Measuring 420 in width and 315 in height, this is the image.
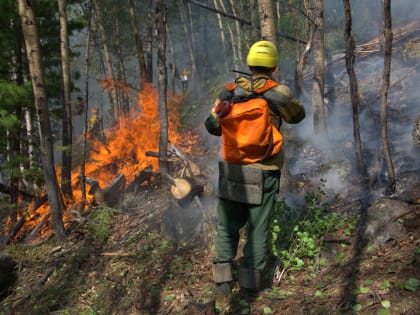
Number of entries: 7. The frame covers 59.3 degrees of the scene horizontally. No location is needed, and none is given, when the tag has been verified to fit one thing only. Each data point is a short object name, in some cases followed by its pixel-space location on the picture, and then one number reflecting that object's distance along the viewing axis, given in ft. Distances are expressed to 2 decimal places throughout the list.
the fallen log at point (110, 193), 25.89
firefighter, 11.68
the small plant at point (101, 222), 21.94
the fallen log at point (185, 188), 20.25
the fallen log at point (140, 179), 27.48
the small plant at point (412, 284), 10.09
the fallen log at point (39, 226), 25.59
